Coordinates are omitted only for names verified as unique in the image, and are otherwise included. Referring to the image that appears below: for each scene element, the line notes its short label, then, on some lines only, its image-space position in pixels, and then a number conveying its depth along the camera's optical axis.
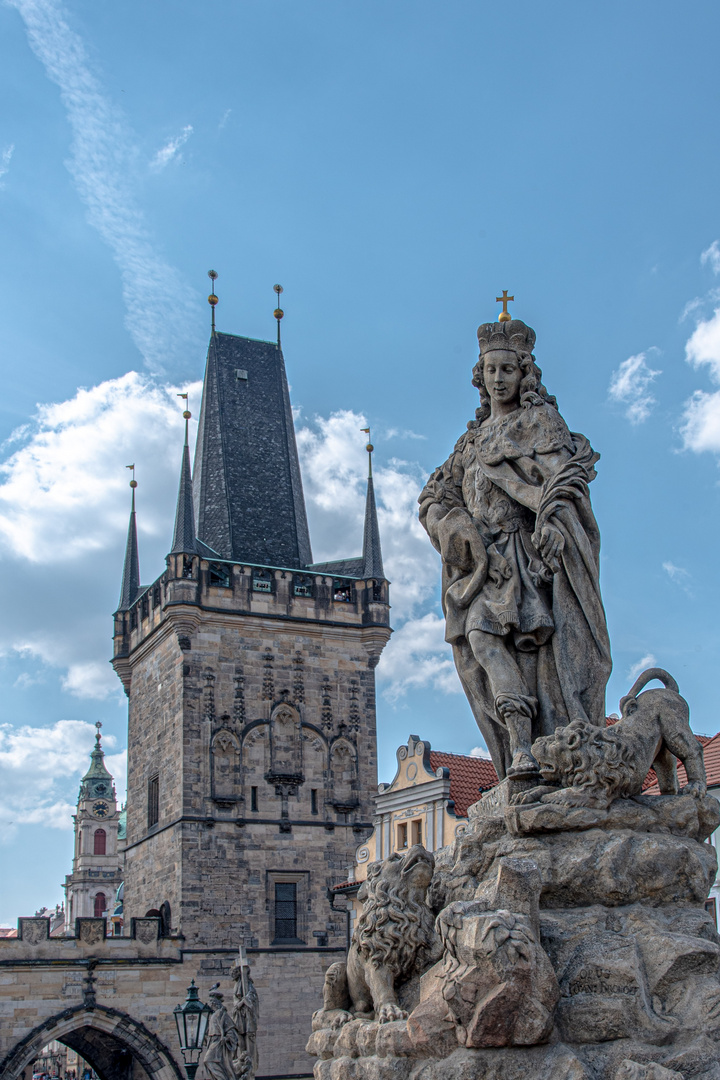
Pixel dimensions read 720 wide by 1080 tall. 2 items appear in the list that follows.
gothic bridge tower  29.98
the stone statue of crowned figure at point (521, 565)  4.91
